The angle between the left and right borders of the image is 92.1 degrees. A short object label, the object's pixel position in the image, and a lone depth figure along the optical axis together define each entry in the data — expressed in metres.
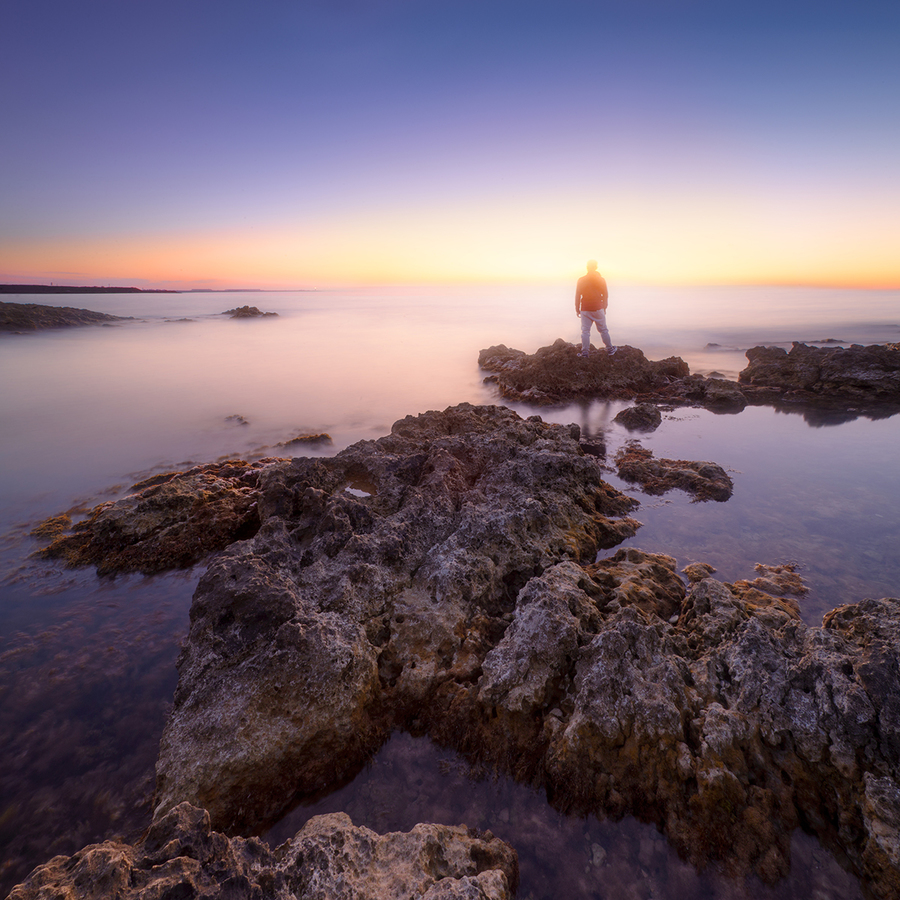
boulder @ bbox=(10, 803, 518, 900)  1.96
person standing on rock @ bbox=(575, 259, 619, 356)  14.09
